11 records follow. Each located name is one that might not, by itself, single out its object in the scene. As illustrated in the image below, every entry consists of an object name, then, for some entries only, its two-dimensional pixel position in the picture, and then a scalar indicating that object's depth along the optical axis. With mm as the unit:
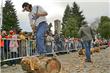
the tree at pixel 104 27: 54905
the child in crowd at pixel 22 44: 7208
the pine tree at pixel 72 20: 41091
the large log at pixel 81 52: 9763
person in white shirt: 4247
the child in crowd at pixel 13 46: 6767
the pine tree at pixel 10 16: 29760
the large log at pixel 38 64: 4130
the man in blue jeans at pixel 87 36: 6798
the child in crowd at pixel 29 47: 7497
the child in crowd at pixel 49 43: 9582
